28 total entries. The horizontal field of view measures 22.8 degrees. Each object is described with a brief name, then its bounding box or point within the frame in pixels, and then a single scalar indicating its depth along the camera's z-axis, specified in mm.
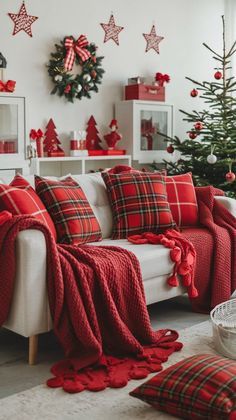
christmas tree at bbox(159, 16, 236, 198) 5402
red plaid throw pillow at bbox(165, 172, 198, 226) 3844
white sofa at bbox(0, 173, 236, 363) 2666
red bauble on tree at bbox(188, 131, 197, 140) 5668
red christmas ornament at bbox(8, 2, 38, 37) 4965
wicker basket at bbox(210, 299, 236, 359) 2773
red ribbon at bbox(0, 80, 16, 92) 4738
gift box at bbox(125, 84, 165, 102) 5750
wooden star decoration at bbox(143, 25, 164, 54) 6102
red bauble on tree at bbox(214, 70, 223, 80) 5564
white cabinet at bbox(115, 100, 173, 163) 5730
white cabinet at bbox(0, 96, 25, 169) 4586
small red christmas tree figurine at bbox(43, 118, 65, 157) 5289
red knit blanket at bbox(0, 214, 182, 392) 2648
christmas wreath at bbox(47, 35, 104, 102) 5273
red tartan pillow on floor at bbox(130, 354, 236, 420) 2066
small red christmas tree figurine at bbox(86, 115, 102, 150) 5668
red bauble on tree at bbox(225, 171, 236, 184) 4938
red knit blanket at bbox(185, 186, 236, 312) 3562
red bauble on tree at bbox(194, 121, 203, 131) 5531
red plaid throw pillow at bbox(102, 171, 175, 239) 3611
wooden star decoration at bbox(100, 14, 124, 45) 5688
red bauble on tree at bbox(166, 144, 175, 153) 5730
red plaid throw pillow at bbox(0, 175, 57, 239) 2975
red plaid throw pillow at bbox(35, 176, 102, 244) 3262
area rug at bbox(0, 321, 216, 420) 2213
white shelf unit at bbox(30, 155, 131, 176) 5297
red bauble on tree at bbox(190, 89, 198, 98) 5719
